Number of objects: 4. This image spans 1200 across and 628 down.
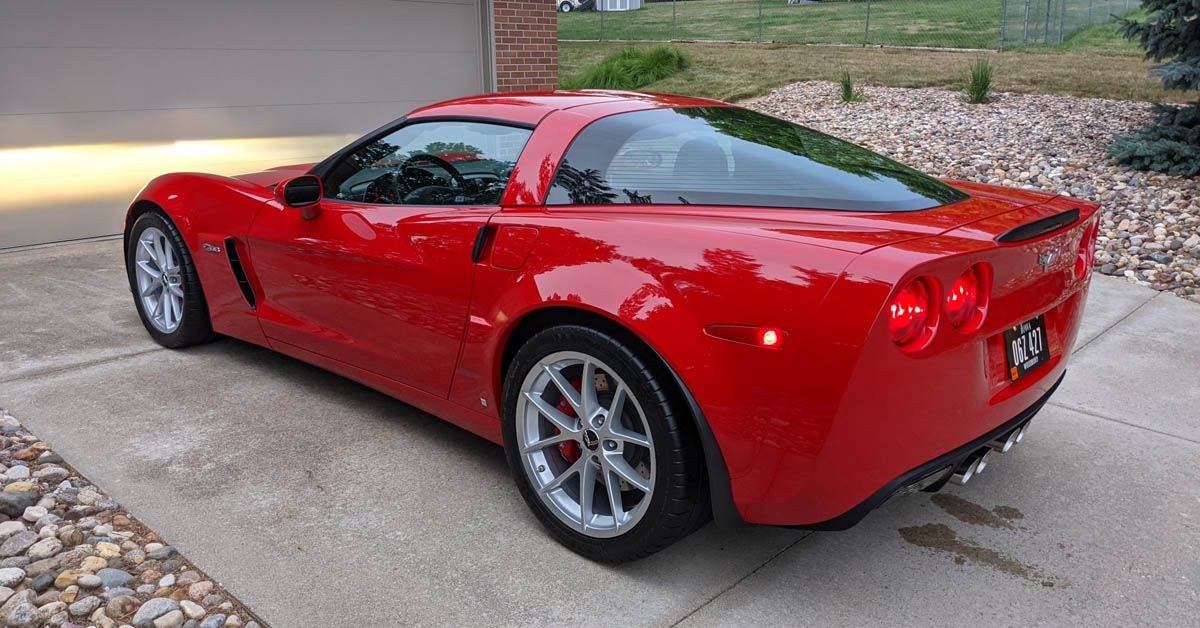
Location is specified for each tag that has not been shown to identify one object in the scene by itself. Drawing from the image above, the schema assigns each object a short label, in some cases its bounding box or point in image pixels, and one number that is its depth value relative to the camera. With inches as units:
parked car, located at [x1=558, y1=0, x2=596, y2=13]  1305.4
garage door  268.5
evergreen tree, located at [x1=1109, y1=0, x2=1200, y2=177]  309.3
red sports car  87.3
